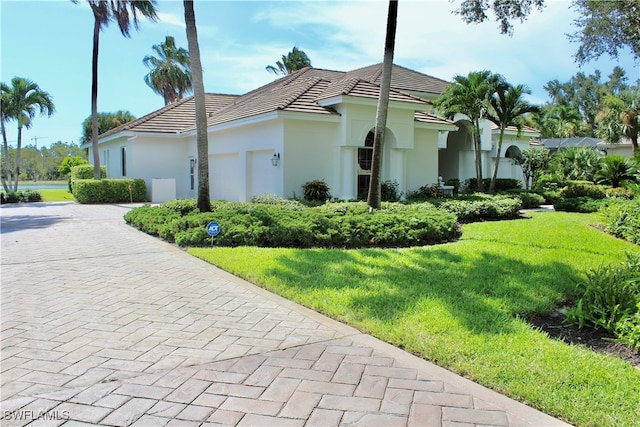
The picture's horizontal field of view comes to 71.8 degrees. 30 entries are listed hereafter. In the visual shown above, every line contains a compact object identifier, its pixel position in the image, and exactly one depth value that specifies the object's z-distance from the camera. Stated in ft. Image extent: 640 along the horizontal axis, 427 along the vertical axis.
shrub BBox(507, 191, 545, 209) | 61.98
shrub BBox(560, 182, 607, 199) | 63.16
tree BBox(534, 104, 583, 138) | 162.30
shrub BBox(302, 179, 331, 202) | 49.29
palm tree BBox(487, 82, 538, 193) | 64.23
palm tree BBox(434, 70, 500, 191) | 61.72
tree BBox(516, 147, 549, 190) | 83.10
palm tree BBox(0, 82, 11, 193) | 80.48
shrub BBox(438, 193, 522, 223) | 45.03
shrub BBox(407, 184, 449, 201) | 58.08
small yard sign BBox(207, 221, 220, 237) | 29.40
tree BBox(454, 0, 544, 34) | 41.86
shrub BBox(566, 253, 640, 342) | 15.96
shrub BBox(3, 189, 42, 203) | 76.74
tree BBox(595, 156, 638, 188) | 65.00
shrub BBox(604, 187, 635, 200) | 60.90
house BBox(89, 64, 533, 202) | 50.24
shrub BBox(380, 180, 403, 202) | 53.72
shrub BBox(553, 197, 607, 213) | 52.54
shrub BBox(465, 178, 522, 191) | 79.15
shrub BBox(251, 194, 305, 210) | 43.13
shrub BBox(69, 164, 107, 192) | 84.94
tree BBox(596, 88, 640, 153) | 107.55
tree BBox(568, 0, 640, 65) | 46.52
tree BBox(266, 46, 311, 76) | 125.39
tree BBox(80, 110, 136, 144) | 153.82
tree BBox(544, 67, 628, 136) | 200.06
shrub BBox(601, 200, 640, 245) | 34.97
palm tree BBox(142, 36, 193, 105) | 120.67
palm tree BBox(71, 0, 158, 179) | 69.26
